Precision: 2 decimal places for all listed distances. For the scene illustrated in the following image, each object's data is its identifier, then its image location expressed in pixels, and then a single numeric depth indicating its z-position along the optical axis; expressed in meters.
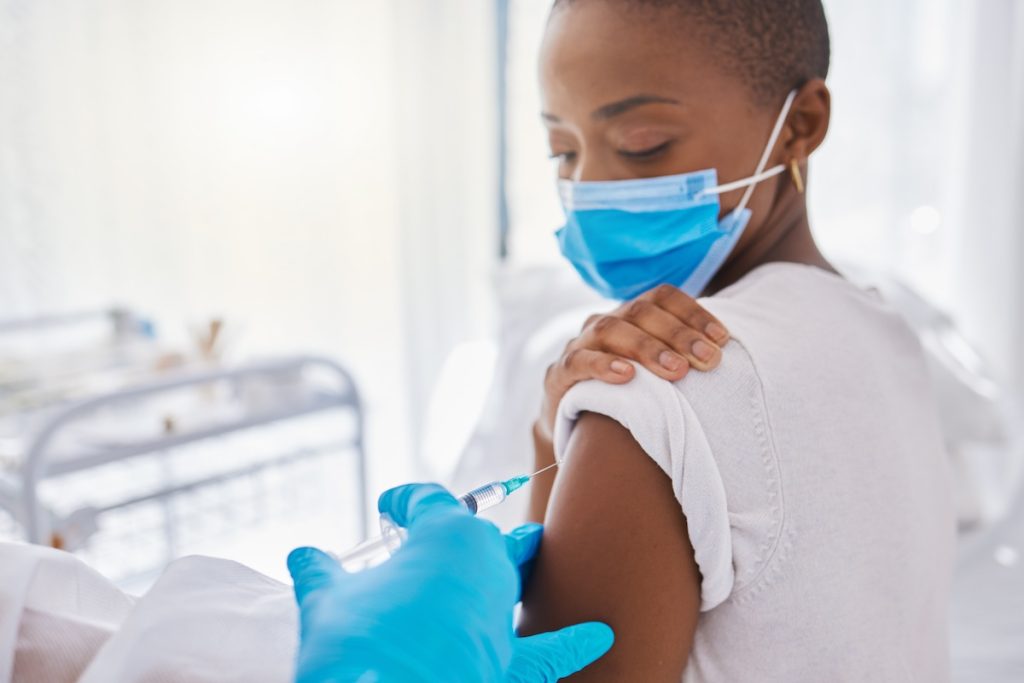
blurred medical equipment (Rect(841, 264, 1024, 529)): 1.78
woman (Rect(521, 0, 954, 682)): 0.68
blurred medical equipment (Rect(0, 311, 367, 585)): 1.65
